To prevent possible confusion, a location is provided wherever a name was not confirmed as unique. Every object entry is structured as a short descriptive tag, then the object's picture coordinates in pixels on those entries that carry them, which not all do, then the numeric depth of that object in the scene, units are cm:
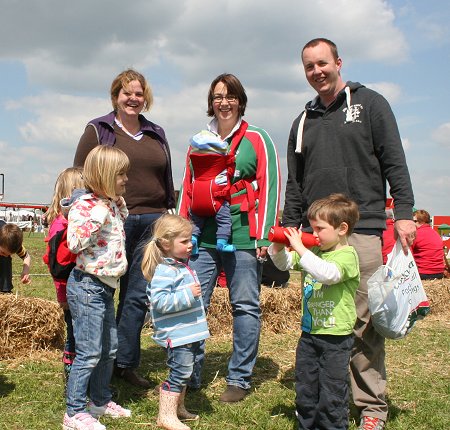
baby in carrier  460
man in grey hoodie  391
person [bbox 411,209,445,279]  1045
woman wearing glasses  466
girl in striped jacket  386
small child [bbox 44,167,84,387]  430
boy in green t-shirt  355
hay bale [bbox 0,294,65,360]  595
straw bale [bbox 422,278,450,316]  1017
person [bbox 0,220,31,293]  555
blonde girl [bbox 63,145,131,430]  378
